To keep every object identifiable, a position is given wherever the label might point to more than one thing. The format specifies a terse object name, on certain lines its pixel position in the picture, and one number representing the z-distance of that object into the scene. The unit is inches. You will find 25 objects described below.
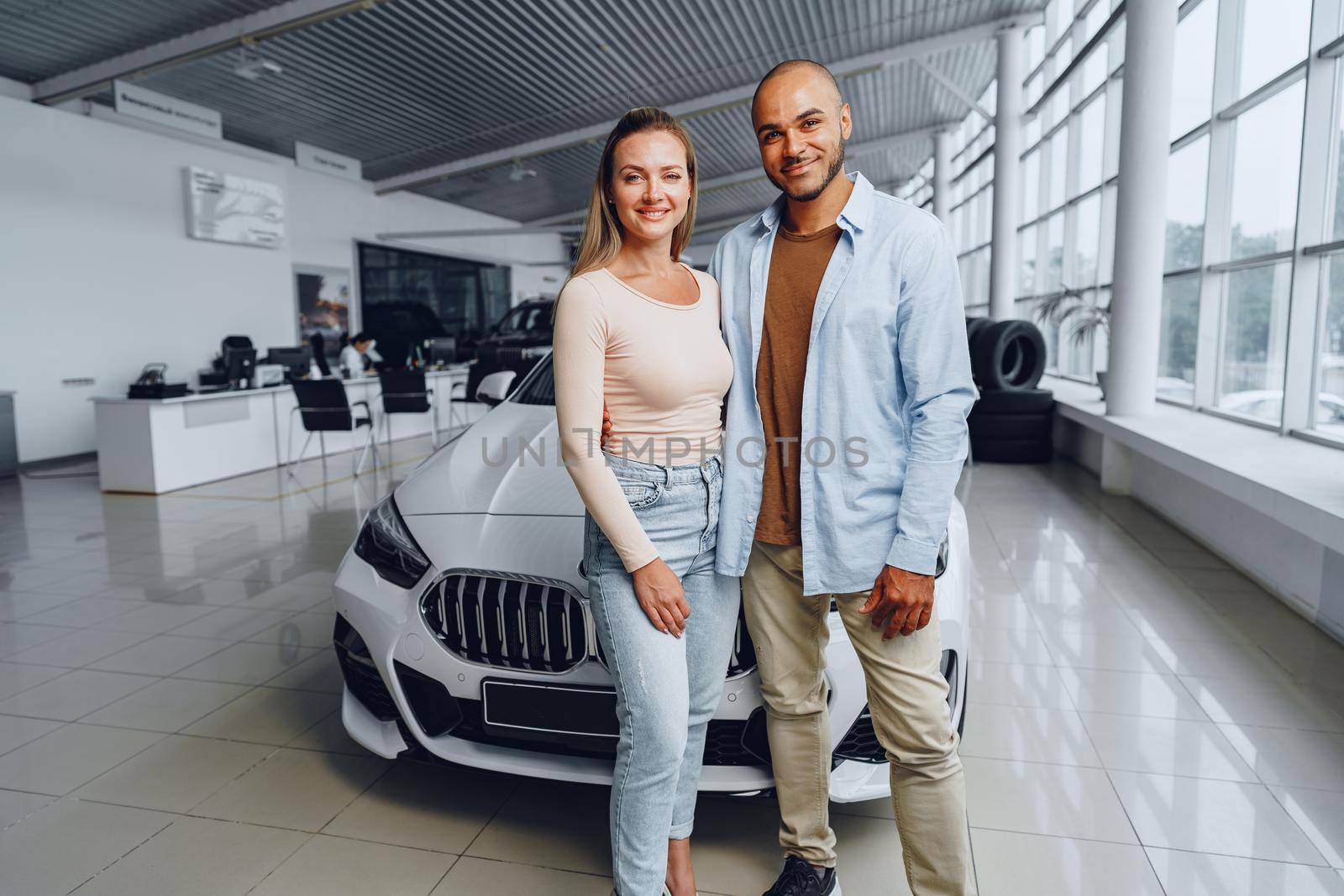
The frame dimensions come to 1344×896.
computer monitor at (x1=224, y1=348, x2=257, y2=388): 263.6
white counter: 231.3
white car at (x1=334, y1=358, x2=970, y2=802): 59.0
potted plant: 261.1
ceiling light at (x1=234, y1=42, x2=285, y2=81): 277.7
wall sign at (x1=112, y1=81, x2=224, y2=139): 302.8
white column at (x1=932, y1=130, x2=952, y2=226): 575.8
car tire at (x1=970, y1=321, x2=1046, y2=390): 250.7
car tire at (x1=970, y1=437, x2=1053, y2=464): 253.9
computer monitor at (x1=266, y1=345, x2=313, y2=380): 297.9
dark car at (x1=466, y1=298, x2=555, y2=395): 309.3
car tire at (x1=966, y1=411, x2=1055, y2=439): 252.1
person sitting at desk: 325.7
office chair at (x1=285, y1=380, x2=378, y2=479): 251.3
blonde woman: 45.2
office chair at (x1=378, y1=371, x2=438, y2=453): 291.7
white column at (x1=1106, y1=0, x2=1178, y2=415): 194.7
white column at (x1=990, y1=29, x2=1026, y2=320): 366.9
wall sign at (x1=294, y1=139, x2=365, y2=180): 418.3
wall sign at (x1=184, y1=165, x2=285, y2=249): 362.0
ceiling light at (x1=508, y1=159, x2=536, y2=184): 471.8
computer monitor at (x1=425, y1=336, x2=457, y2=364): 380.2
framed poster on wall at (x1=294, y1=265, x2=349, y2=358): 440.5
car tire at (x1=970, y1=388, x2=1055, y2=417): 251.9
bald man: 49.3
